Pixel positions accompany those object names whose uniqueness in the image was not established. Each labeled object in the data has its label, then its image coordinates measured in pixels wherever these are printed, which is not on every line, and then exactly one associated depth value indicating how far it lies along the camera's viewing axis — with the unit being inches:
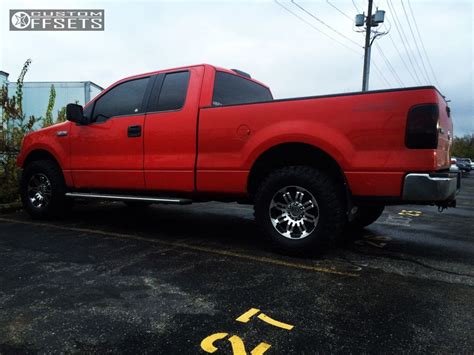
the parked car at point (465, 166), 1406.7
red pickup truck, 130.4
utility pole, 761.6
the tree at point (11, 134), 290.8
